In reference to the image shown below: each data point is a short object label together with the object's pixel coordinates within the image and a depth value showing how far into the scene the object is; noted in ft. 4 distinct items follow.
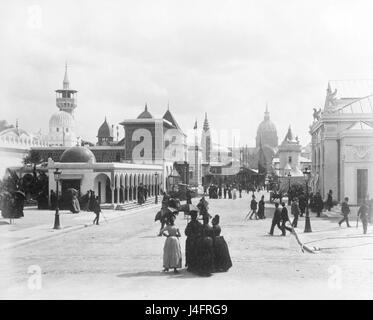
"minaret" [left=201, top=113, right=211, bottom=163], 360.89
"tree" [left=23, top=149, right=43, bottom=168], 168.31
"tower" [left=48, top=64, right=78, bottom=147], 310.86
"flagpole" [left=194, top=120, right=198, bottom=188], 282.44
